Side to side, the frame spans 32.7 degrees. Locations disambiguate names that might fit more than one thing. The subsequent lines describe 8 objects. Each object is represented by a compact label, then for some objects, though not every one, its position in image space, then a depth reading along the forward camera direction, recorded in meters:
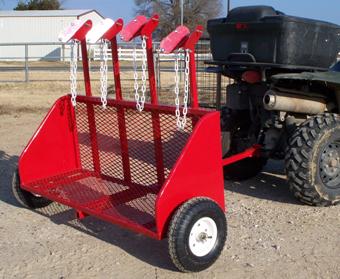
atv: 5.23
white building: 48.47
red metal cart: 4.00
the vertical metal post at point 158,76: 14.04
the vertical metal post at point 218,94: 6.60
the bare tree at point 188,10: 59.34
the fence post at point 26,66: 17.91
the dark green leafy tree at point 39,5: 64.60
